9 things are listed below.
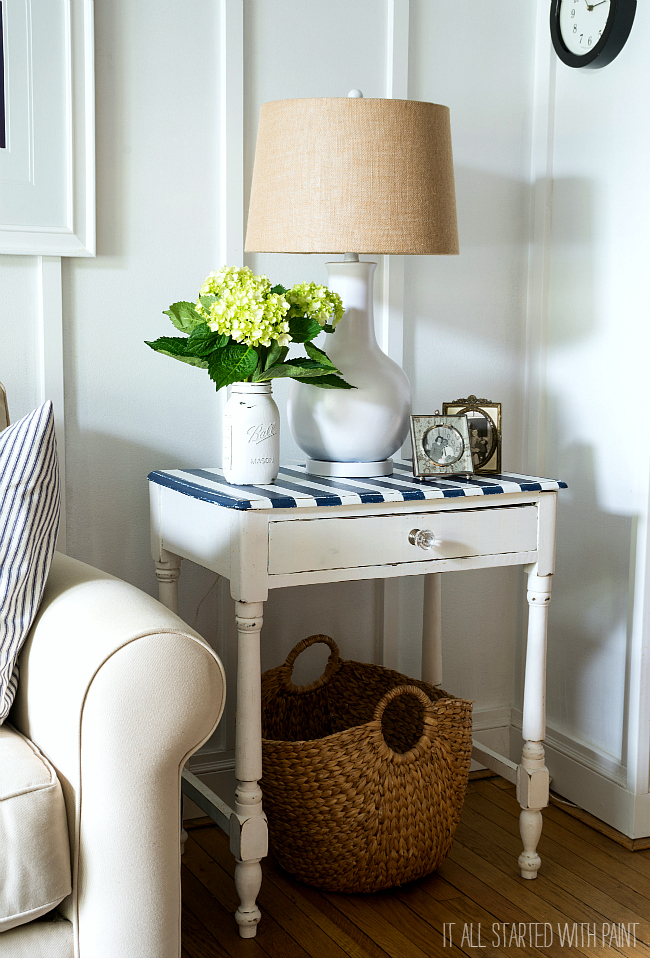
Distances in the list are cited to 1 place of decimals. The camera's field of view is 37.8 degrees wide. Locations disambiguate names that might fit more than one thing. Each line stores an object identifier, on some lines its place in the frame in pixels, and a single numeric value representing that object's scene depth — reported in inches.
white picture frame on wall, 65.2
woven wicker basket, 62.0
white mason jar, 60.3
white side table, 58.0
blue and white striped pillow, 47.9
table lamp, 61.0
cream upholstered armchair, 41.5
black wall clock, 72.1
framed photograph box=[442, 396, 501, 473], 69.6
